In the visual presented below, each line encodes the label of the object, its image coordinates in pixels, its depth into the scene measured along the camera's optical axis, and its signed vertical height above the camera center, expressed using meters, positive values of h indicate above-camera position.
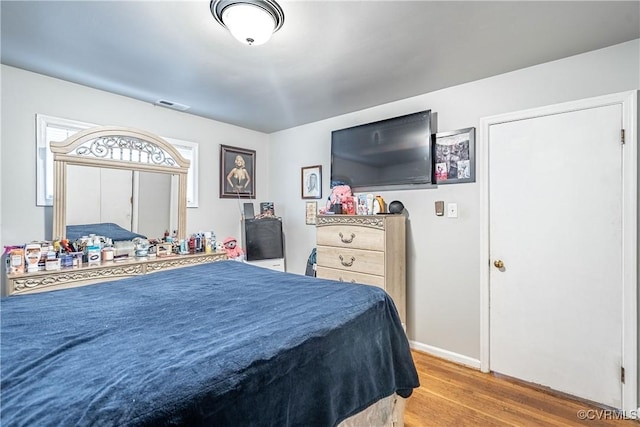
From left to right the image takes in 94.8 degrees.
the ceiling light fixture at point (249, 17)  1.53 +1.06
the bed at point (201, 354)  0.70 -0.42
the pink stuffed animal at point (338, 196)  3.14 +0.19
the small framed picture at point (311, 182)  3.69 +0.40
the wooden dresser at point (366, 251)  2.65 -0.36
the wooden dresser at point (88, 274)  2.01 -0.47
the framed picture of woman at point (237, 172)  3.74 +0.54
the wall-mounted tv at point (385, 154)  2.76 +0.61
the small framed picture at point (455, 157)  2.56 +0.51
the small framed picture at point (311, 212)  3.76 +0.01
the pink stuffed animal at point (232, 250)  3.29 -0.42
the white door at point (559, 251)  1.99 -0.28
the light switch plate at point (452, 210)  2.64 +0.03
